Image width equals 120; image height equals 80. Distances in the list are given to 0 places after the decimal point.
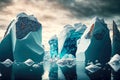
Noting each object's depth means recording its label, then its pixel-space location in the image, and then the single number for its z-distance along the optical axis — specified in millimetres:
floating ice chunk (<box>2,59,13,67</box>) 46275
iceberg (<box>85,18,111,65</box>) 48344
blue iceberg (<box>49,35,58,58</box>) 69750
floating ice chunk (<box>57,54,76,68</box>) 53625
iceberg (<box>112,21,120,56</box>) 52969
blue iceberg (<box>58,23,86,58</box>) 61000
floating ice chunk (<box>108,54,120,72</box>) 39312
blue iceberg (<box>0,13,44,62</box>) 54188
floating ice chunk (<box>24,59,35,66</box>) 51441
